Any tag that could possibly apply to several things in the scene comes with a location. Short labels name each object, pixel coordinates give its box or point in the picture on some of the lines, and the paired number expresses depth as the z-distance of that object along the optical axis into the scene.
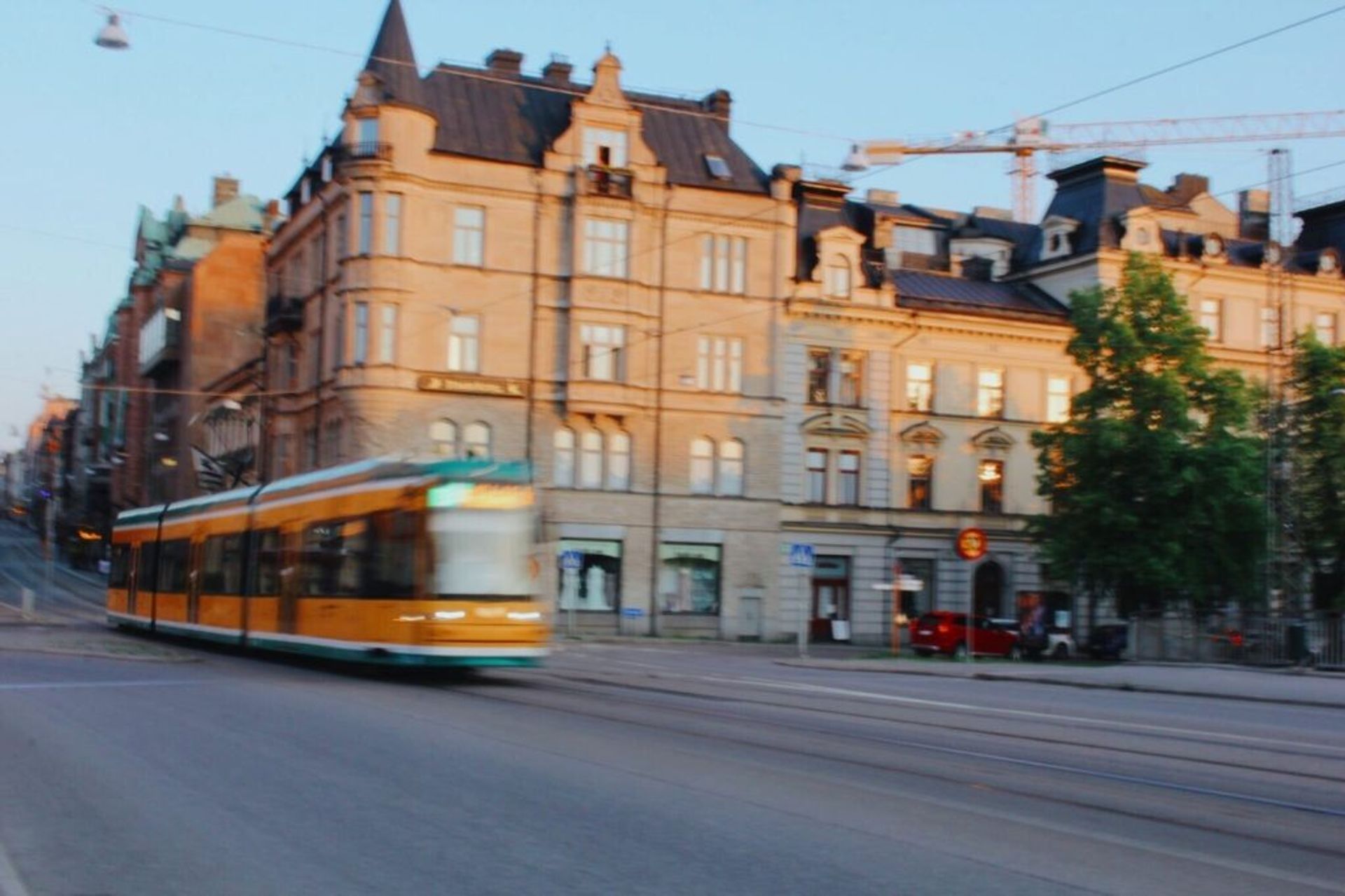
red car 48.28
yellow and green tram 23.36
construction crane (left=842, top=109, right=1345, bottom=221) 98.38
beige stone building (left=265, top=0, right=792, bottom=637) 50.16
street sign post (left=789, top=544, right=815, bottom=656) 38.81
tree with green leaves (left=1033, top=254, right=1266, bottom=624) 48.06
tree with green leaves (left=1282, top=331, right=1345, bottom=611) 50.47
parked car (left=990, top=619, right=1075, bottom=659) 51.03
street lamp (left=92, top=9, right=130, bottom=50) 24.52
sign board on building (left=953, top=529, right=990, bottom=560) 33.94
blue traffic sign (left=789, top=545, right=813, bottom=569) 38.81
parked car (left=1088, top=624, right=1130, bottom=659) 50.56
